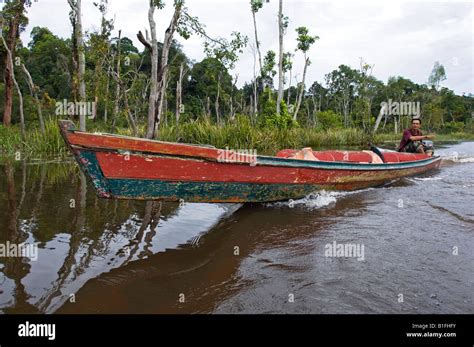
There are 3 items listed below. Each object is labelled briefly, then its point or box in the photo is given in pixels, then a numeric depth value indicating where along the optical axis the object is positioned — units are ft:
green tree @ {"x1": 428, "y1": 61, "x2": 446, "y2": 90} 147.13
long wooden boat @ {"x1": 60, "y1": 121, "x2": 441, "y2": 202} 12.51
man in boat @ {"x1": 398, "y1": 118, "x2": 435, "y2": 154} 32.55
